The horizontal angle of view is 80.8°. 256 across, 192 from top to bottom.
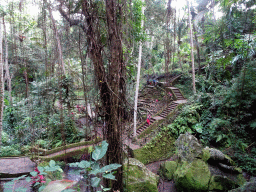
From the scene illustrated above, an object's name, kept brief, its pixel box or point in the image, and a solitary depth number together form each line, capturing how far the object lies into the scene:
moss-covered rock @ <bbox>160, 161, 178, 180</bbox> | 5.18
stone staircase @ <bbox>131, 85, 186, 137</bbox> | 8.22
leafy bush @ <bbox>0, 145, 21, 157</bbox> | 6.20
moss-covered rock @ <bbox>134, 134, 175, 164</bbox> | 6.48
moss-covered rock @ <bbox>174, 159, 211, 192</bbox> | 4.10
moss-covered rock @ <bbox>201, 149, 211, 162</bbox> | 4.57
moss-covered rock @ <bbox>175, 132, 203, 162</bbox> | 4.92
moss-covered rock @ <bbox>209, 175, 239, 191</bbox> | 4.05
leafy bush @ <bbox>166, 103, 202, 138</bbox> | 7.03
